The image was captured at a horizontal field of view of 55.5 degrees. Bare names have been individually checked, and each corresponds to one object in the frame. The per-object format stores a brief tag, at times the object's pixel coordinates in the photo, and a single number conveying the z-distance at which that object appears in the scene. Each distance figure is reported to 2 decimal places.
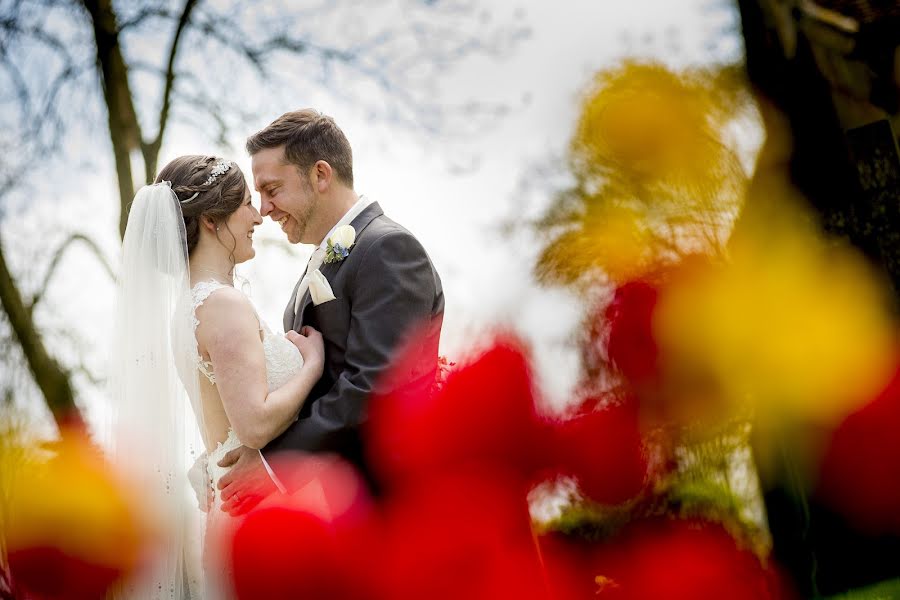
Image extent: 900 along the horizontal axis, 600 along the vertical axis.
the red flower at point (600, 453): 2.83
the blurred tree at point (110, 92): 8.58
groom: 2.84
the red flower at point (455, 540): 2.69
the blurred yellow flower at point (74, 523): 3.15
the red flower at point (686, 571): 3.32
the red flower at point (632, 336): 3.55
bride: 2.86
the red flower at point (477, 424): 2.53
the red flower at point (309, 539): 2.61
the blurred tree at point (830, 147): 5.84
